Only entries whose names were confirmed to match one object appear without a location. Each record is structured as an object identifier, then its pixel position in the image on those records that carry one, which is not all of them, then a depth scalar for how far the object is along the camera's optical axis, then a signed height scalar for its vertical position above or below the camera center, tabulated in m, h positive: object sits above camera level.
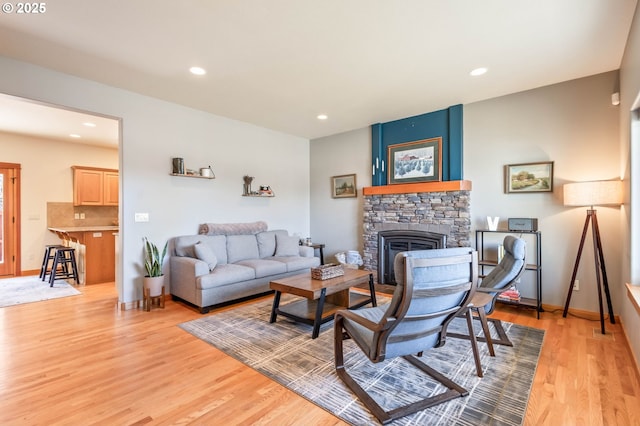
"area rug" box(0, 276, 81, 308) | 4.20 -1.23
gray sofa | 3.71 -0.75
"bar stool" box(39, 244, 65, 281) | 5.45 -0.86
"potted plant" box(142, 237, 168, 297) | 3.76 -0.75
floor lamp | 3.00 +0.09
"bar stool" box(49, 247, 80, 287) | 5.07 -0.94
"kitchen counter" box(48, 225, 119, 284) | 5.23 -0.72
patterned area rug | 1.83 -1.24
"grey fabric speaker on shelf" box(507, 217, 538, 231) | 3.64 -0.16
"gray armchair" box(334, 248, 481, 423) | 1.70 -0.63
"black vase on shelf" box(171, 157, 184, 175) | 4.20 +0.65
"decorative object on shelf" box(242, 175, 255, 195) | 5.21 +0.47
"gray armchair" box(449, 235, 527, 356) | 2.50 -0.66
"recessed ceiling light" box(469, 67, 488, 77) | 3.22 +1.54
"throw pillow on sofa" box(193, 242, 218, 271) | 3.93 -0.57
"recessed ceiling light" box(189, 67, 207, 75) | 3.19 +1.55
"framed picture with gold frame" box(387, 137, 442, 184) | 4.60 +0.81
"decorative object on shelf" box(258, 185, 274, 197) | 5.36 +0.37
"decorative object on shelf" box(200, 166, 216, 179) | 4.52 +0.61
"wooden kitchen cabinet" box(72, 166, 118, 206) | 6.26 +0.56
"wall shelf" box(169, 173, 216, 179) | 4.23 +0.53
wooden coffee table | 2.94 -0.96
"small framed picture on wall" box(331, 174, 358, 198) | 5.64 +0.49
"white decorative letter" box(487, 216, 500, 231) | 3.88 -0.16
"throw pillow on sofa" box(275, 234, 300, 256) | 5.12 -0.60
